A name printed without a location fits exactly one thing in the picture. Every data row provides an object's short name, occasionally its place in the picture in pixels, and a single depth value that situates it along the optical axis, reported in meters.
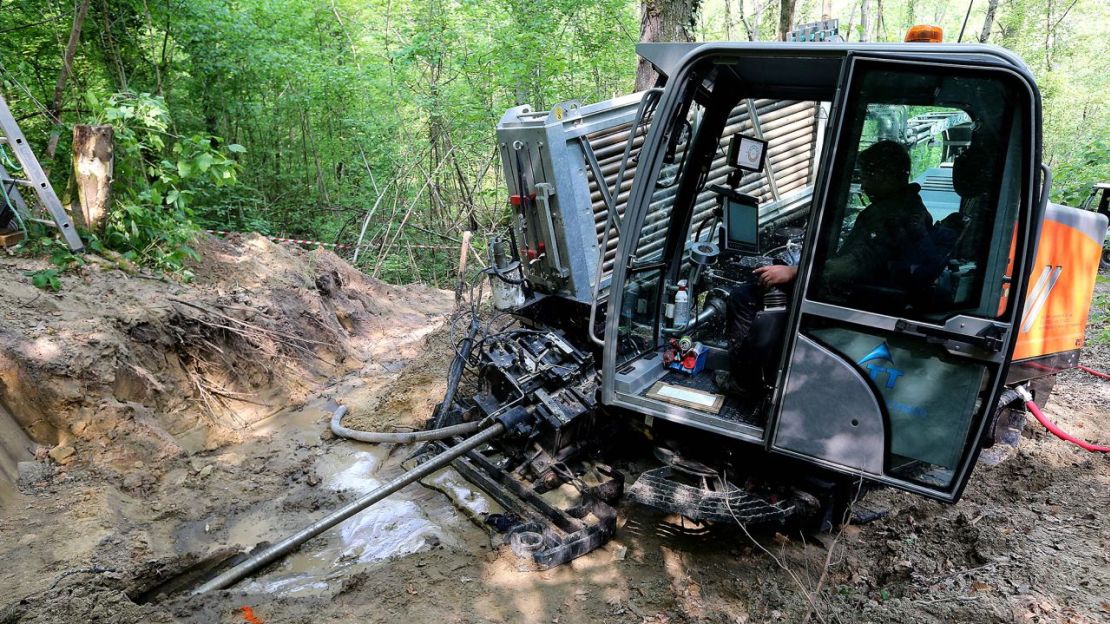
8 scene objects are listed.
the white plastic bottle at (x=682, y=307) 3.89
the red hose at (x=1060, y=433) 3.96
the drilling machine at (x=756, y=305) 2.36
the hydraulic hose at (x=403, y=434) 4.05
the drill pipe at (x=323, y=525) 2.91
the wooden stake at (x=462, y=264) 5.44
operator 2.49
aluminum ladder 4.59
